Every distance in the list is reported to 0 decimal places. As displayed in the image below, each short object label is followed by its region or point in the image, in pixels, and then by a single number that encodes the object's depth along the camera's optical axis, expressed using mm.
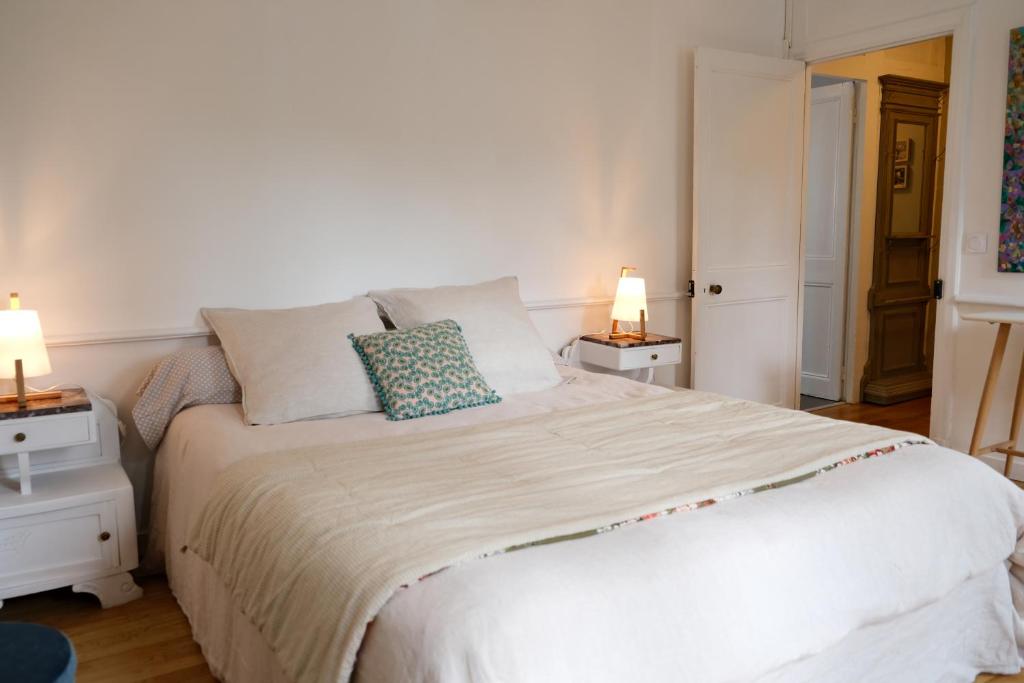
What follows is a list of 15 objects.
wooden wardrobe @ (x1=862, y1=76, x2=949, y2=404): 5469
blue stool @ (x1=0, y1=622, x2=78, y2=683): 1367
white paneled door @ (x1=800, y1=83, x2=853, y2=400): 5402
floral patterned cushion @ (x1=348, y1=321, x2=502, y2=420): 2779
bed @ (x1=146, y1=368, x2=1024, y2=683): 1391
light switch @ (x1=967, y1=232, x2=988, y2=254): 3814
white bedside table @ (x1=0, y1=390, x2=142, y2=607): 2516
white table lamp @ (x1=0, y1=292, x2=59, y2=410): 2529
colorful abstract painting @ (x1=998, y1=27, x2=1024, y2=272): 3605
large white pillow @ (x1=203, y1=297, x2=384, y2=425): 2732
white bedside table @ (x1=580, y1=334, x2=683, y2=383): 3846
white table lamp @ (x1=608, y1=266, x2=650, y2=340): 3938
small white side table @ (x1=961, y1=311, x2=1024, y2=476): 3469
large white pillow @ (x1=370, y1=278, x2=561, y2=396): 3141
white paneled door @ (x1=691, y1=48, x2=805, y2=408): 4297
